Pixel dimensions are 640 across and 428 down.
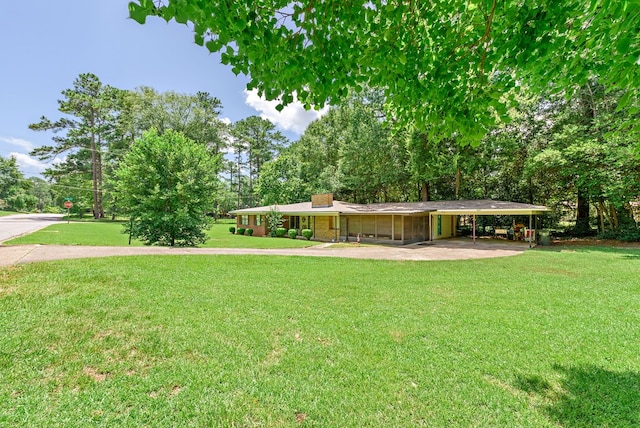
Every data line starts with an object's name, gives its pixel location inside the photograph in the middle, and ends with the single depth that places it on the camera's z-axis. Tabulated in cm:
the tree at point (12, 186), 5622
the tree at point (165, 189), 1466
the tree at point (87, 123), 3622
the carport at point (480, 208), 1609
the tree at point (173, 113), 3556
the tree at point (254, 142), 4597
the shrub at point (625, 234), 1678
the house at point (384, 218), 1798
